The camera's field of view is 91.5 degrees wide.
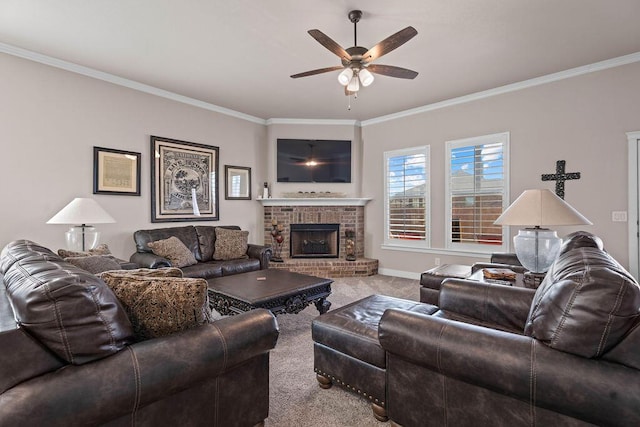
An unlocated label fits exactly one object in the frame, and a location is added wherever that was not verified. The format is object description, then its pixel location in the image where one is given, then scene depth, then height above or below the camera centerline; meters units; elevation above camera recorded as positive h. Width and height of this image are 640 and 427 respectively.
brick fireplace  5.75 -0.10
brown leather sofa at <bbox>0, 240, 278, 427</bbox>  0.95 -0.52
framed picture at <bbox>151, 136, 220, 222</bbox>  4.47 +0.49
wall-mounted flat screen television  5.81 +0.98
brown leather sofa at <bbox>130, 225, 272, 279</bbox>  3.71 -0.55
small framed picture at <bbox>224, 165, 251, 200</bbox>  5.37 +0.53
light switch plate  3.58 -0.03
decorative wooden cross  3.92 +0.46
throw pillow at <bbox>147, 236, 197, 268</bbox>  3.85 -0.48
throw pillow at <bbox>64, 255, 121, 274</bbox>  2.01 -0.34
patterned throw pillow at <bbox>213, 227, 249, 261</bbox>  4.54 -0.48
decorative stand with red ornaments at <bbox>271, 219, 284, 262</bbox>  5.61 -0.45
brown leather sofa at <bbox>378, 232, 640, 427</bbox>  1.06 -0.57
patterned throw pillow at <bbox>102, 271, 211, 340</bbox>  1.29 -0.37
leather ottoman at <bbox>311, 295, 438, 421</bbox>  1.72 -0.82
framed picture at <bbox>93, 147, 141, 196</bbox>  3.88 +0.53
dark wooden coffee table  2.65 -0.71
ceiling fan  2.41 +1.33
